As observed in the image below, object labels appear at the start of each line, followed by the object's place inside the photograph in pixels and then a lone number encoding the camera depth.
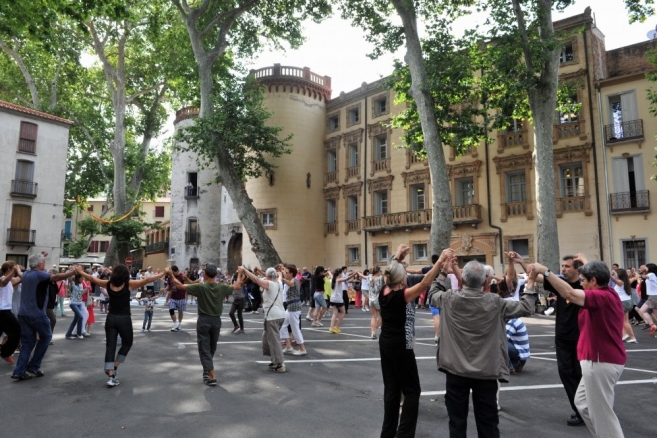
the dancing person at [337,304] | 13.57
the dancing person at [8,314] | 8.16
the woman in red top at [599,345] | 4.06
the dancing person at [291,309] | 9.92
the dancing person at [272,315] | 8.23
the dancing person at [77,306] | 12.12
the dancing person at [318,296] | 14.30
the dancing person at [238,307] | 13.23
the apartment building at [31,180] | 31.17
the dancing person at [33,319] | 7.65
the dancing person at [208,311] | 7.34
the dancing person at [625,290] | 11.42
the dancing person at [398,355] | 4.53
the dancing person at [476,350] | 4.13
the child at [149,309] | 13.45
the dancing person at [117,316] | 7.25
